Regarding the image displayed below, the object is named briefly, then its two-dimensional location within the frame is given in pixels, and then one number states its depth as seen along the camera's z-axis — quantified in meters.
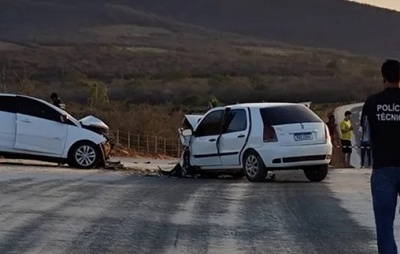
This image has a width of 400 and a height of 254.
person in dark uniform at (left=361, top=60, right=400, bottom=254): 9.02
